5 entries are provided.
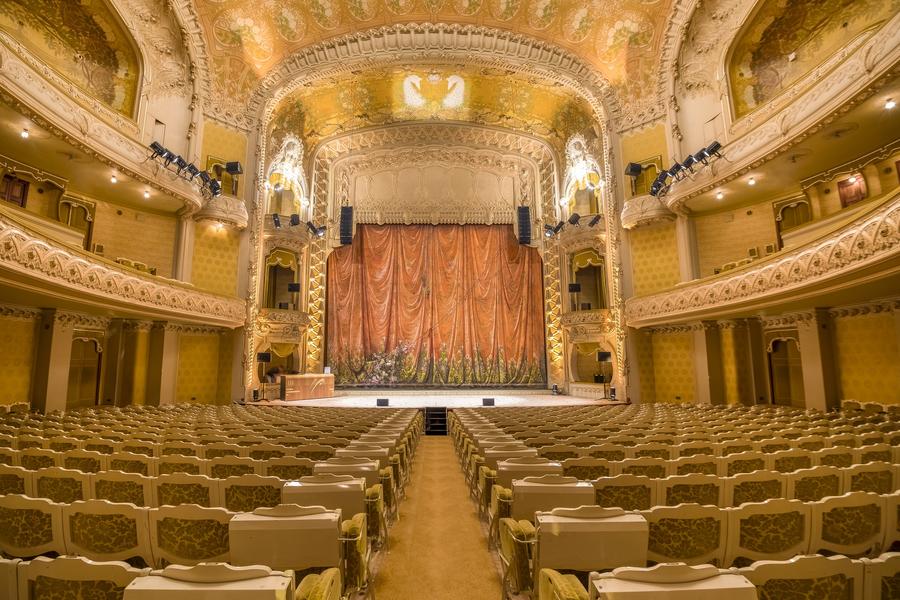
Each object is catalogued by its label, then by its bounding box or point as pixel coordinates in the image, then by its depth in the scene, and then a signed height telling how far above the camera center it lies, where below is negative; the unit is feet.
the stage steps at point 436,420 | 40.93 -5.00
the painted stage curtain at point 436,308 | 67.62 +8.69
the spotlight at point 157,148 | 39.40 +18.79
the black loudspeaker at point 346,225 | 64.28 +19.76
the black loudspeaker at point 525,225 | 65.51 +19.99
